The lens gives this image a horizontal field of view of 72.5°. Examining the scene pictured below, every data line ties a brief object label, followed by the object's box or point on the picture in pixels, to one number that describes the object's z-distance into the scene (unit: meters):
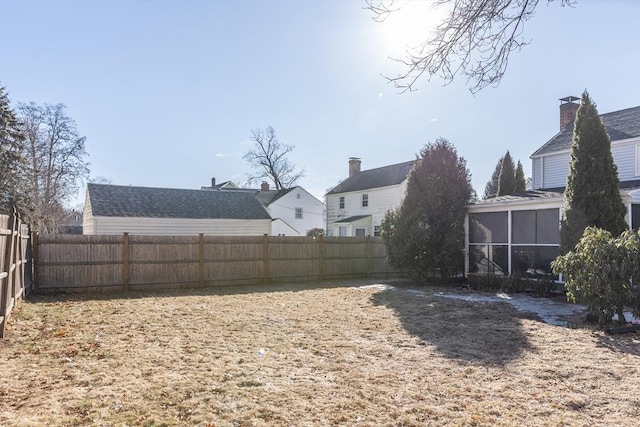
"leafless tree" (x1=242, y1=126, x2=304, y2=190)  43.91
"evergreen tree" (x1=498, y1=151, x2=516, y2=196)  21.53
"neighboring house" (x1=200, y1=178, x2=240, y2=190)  48.01
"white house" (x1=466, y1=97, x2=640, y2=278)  11.43
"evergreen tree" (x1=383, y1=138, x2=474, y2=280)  13.24
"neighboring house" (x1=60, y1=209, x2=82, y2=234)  33.47
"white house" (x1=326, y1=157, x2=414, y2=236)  25.88
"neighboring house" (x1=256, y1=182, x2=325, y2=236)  36.12
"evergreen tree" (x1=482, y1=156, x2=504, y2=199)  32.68
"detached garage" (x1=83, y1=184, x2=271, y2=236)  19.88
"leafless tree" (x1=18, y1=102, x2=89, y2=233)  26.81
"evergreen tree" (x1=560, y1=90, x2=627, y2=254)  10.19
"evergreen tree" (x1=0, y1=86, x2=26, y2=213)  19.98
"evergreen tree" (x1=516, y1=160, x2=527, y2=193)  22.14
